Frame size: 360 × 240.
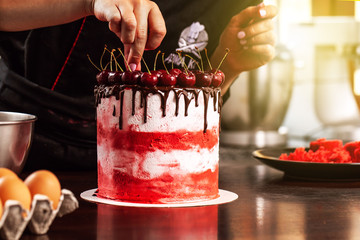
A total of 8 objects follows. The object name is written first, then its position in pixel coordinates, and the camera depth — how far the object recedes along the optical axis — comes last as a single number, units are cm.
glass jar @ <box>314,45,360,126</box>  396
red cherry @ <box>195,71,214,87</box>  112
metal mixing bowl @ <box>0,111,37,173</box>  108
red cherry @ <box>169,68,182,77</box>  113
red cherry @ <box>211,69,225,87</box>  115
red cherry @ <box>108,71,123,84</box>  112
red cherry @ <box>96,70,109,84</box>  115
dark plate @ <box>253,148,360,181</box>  137
